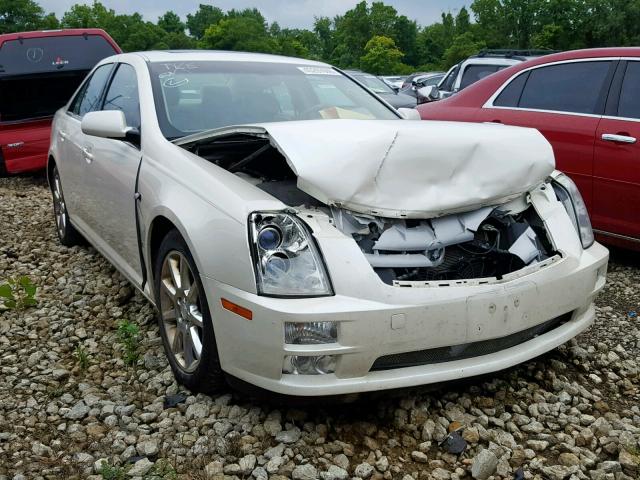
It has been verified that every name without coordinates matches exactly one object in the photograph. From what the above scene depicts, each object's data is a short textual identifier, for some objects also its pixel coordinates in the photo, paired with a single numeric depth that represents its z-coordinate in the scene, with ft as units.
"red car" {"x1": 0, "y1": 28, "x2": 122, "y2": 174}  25.50
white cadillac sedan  8.05
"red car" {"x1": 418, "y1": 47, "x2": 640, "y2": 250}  14.47
